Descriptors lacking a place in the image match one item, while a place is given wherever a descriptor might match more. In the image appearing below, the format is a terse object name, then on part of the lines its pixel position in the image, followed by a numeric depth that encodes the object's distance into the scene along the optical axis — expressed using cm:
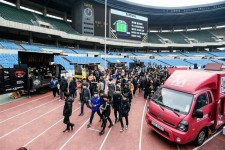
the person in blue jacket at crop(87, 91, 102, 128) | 660
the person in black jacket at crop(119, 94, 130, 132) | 642
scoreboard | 3155
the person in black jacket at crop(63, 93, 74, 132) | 613
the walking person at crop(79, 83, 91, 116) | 763
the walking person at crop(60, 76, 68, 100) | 1023
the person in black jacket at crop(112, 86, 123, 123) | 696
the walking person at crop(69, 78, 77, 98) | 970
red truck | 504
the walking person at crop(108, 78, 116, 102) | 912
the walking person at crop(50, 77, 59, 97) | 1110
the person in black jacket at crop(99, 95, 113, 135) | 627
